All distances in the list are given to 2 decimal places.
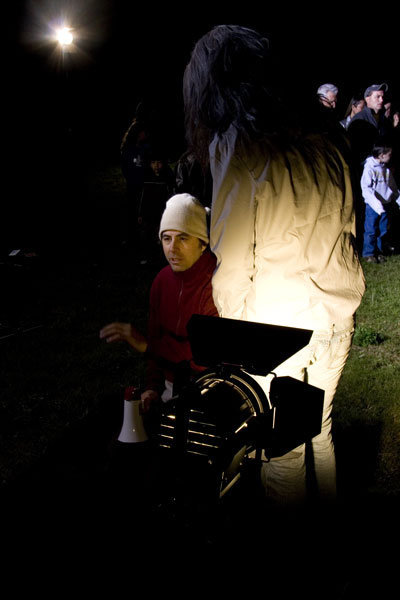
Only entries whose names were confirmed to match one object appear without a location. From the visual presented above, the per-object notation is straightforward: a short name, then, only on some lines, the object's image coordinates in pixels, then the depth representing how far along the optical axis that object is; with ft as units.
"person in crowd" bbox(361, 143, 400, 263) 25.48
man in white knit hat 9.29
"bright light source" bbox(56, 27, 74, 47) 35.65
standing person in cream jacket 6.59
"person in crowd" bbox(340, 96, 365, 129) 28.04
